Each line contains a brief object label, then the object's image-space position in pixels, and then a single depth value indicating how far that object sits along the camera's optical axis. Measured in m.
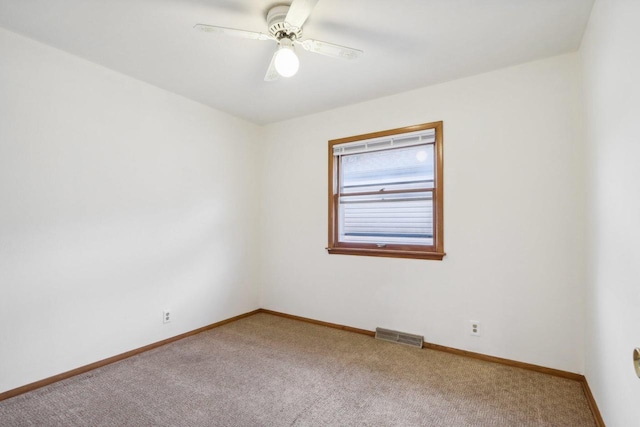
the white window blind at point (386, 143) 2.99
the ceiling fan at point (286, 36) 1.76
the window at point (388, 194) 2.98
